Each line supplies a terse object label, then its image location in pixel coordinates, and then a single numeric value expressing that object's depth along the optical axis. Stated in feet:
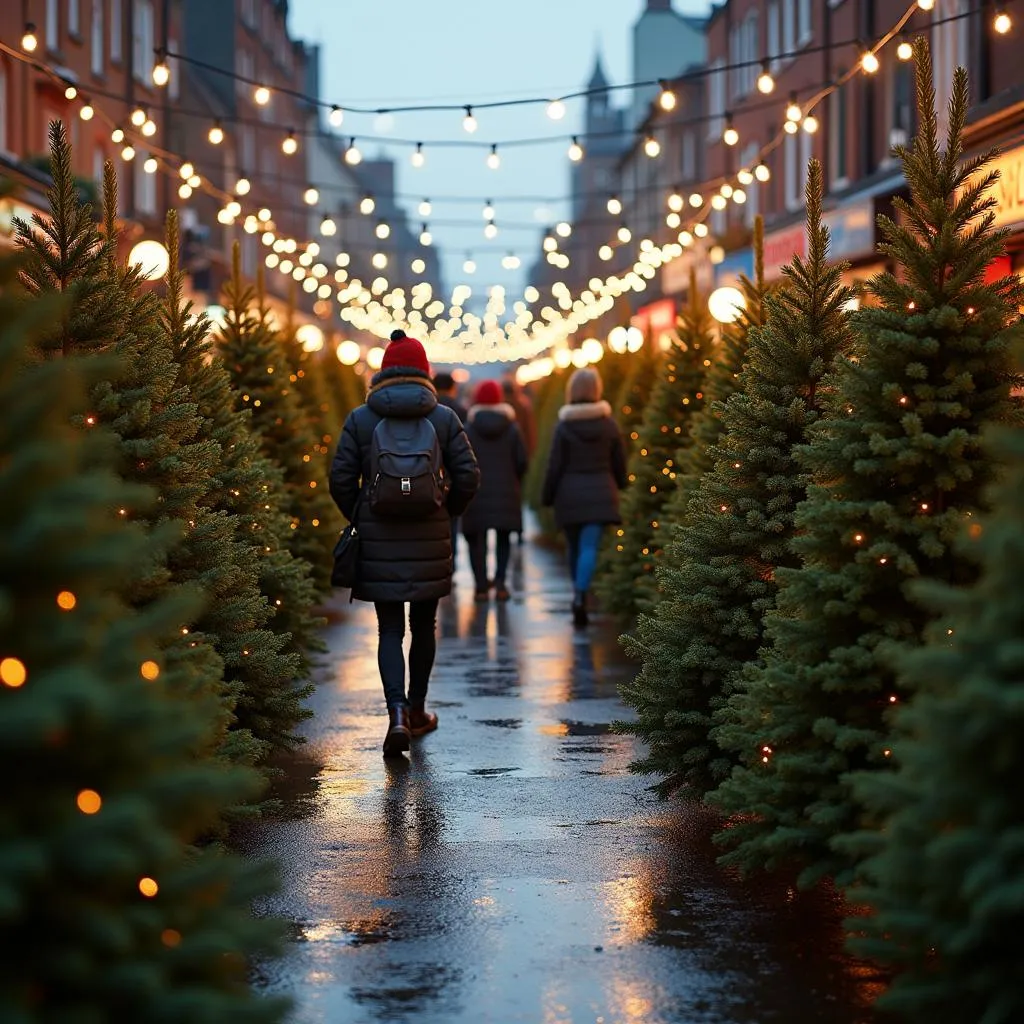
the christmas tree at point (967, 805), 13.62
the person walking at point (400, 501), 32.89
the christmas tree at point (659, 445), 49.85
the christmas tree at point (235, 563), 25.81
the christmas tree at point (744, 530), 26.73
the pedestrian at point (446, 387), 59.82
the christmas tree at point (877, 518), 20.43
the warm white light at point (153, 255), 41.95
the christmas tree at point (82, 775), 11.58
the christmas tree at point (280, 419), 48.85
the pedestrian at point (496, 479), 60.59
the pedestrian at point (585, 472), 53.42
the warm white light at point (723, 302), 57.52
